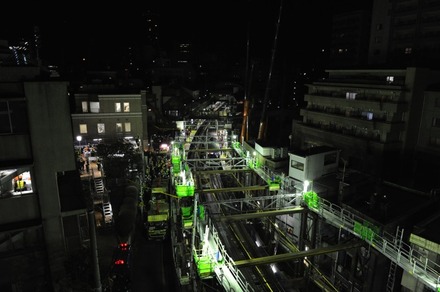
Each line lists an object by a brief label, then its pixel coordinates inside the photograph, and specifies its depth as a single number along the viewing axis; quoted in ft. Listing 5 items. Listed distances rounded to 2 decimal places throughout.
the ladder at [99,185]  83.61
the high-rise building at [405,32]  122.42
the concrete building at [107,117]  123.13
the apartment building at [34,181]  43.55
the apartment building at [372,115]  96.02
